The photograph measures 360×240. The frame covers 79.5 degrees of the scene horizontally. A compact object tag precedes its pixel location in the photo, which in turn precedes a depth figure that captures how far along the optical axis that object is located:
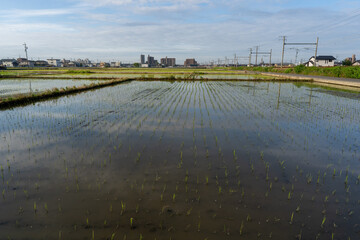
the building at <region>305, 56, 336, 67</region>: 58.56
